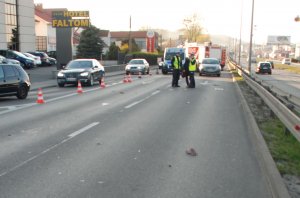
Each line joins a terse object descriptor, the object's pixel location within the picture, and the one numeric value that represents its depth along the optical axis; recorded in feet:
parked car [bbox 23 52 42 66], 140.15
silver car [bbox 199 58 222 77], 116.88
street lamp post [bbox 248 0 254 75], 108.64
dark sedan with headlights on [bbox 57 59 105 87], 75.25
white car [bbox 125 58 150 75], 127.02
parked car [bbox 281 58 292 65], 318.86
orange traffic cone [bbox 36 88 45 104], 49.16
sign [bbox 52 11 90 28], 113.39
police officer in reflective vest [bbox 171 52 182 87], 73.20
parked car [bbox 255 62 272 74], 163.97
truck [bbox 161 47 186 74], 130.00
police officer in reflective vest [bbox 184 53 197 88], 72.18
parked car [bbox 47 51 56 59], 187.87
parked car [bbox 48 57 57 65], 158.81
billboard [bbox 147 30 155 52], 243.27
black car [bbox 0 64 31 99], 52.08
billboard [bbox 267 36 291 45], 606.38
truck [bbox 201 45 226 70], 150.71
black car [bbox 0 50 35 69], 129.59
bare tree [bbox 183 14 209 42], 339.59
